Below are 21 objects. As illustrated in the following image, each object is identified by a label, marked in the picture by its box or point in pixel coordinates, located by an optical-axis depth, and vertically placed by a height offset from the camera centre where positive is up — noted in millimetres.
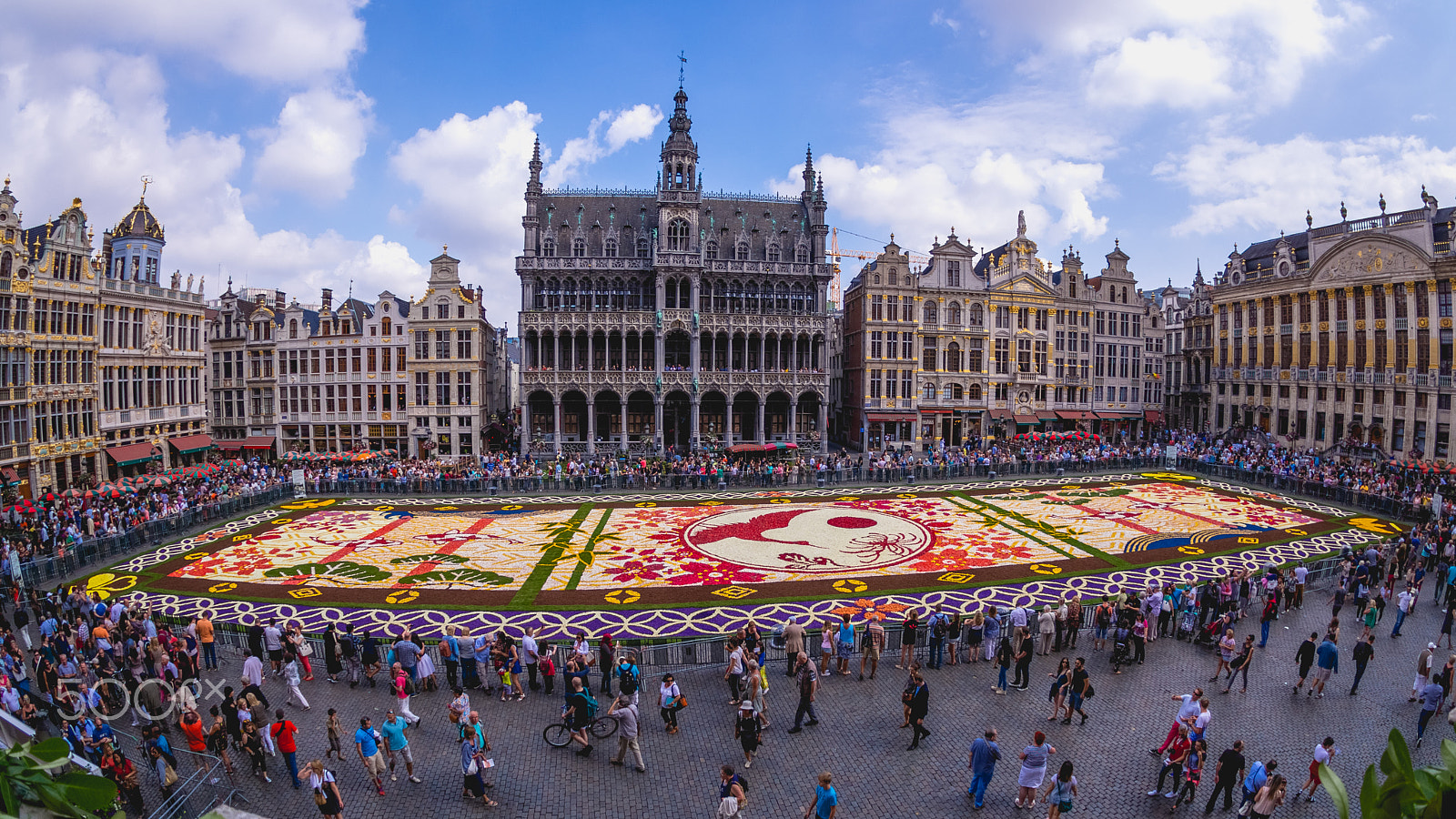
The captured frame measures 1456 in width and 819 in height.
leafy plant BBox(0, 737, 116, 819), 3822 -1979
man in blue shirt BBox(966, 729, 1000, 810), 13266 -6355
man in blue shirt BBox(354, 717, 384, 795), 13609 -6235
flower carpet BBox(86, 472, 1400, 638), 24234 -6042
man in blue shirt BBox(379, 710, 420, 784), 14023 -6174
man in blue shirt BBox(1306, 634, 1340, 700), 17578 -6089
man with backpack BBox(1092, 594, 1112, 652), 20781 -6111
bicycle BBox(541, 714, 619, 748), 15797 -6991
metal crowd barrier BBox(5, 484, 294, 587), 26530 -5554
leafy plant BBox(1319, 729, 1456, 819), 3553 -1881
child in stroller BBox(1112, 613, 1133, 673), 19359 -6163
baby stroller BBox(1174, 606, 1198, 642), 21344 -6368
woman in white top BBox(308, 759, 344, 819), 12359 -6302
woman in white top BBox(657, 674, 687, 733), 15938 -6318
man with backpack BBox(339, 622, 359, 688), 18391 -6166
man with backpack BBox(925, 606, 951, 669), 19484 -6097
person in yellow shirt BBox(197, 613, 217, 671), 19453 -6105
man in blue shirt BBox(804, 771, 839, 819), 12055 -6344
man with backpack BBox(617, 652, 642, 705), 16477 -6034
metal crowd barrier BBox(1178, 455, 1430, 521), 35312 -4902
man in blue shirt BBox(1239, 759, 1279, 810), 12750 -6356
